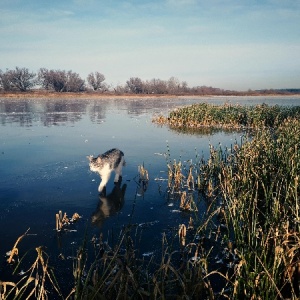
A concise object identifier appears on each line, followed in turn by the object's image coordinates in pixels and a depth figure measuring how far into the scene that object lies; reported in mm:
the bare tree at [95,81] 116312
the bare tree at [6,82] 99125
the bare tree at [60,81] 102875
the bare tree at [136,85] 114500
